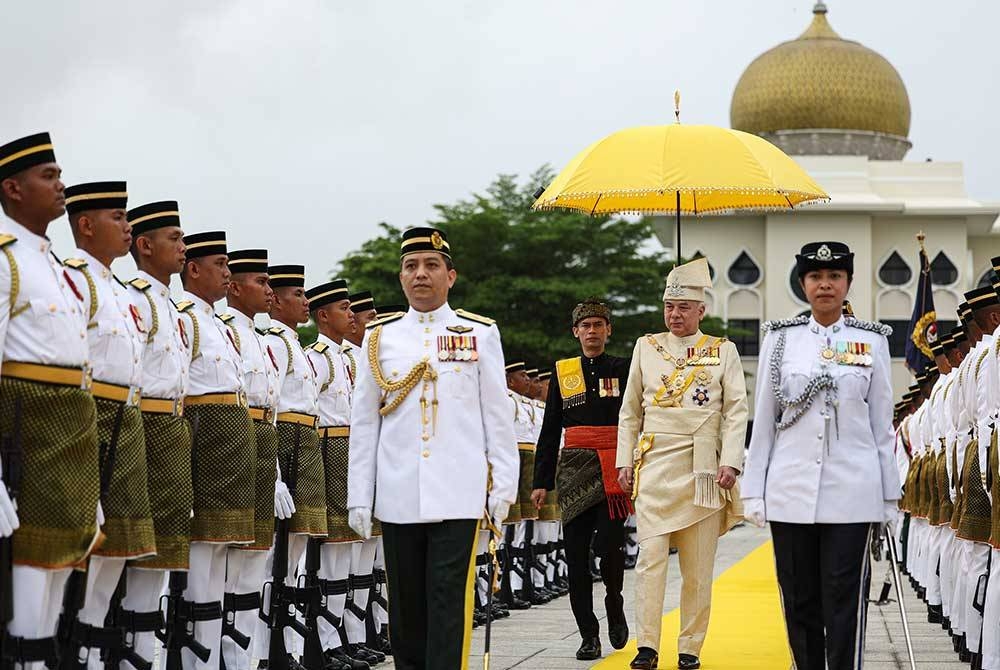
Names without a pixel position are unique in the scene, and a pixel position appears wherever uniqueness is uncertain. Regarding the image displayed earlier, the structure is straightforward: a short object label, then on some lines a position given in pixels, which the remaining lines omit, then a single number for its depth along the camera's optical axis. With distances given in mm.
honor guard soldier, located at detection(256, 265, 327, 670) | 9258
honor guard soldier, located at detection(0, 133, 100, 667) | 6195
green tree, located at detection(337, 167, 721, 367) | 42625
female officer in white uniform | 7342
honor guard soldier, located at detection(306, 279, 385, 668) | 9766
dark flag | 28219
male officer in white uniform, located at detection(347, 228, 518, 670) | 6969
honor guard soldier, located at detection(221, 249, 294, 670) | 8477
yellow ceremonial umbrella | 10102
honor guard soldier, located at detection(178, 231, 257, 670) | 8055
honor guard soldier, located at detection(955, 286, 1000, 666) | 8695
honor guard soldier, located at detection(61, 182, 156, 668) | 6906
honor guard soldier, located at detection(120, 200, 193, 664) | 7520
